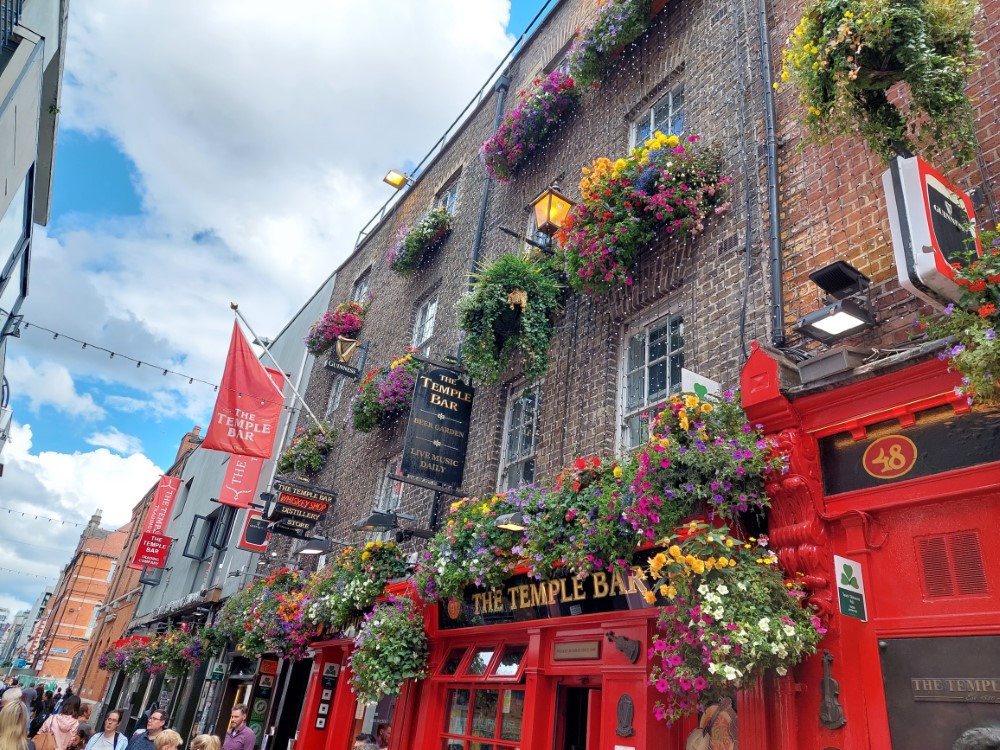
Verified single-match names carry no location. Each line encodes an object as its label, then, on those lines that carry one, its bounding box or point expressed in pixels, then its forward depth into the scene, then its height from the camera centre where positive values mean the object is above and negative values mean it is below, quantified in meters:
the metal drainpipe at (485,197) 12.62 +9.15
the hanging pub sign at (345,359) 15.55 +7.17
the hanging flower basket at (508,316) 9.12 +4.97
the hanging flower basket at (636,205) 7.37 +5.38
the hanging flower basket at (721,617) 4.33 +0.82
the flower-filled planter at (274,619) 11.30 +1.22
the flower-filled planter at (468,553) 7.26 +1.68
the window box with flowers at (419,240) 14.62 +9.23
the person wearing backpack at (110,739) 7.35 -0.60
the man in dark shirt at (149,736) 8.54 -0.62
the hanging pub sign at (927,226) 4.23 +3.23
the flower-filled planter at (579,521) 5.72 +1.73
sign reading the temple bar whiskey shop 13.48 +3.45
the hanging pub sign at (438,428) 9.61 +3.77
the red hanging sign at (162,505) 27.19 +6.67
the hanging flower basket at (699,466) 4.99 +1.90
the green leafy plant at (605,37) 9.70 +9.22
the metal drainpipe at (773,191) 6.04 +4.97
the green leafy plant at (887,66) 4.70 +4.54
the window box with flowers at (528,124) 11.34 +9.25
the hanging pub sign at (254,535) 16.11 +3.40
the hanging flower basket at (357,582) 9.62 +1.62
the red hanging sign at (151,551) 24.77 +4.29
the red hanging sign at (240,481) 18.20 +5.18
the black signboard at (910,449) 4.27 +1.97
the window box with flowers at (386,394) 12.22 +5.15
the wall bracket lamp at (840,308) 5.07 +3.06
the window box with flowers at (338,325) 17.34 +8.72
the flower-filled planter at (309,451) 15.57 +5.17
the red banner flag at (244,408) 13.02 +5.03
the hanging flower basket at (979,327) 3.70 +2.33
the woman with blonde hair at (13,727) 4.69 -0.39
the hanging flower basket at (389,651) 8.33 +0.69
